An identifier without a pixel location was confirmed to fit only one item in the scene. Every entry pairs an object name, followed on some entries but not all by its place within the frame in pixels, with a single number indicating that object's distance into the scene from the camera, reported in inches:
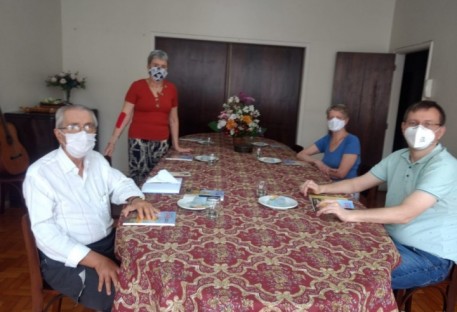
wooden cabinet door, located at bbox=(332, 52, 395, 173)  184.2
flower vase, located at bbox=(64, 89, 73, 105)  177.1
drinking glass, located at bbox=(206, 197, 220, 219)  57.7
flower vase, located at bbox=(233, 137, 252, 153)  117.0
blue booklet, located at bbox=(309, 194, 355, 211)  66.3
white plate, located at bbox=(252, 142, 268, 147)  135.3
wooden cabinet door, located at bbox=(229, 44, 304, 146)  195.8
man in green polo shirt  59.1
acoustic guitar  120.4
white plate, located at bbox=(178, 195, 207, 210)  59.8
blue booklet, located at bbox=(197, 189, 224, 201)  67.5
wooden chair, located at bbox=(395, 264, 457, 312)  65.4
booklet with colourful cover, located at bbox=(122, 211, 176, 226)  53.4
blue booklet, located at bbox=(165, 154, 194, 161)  101.1
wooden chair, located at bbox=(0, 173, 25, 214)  120.8
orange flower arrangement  113.5
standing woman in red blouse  109.3
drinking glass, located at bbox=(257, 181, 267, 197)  70.4
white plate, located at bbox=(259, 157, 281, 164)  102.8
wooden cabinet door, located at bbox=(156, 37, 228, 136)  192.4
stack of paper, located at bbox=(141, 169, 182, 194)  69.0
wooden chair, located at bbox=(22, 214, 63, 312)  53.3
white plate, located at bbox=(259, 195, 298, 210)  62.7
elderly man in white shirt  53.0
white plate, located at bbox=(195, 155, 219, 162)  99.9
